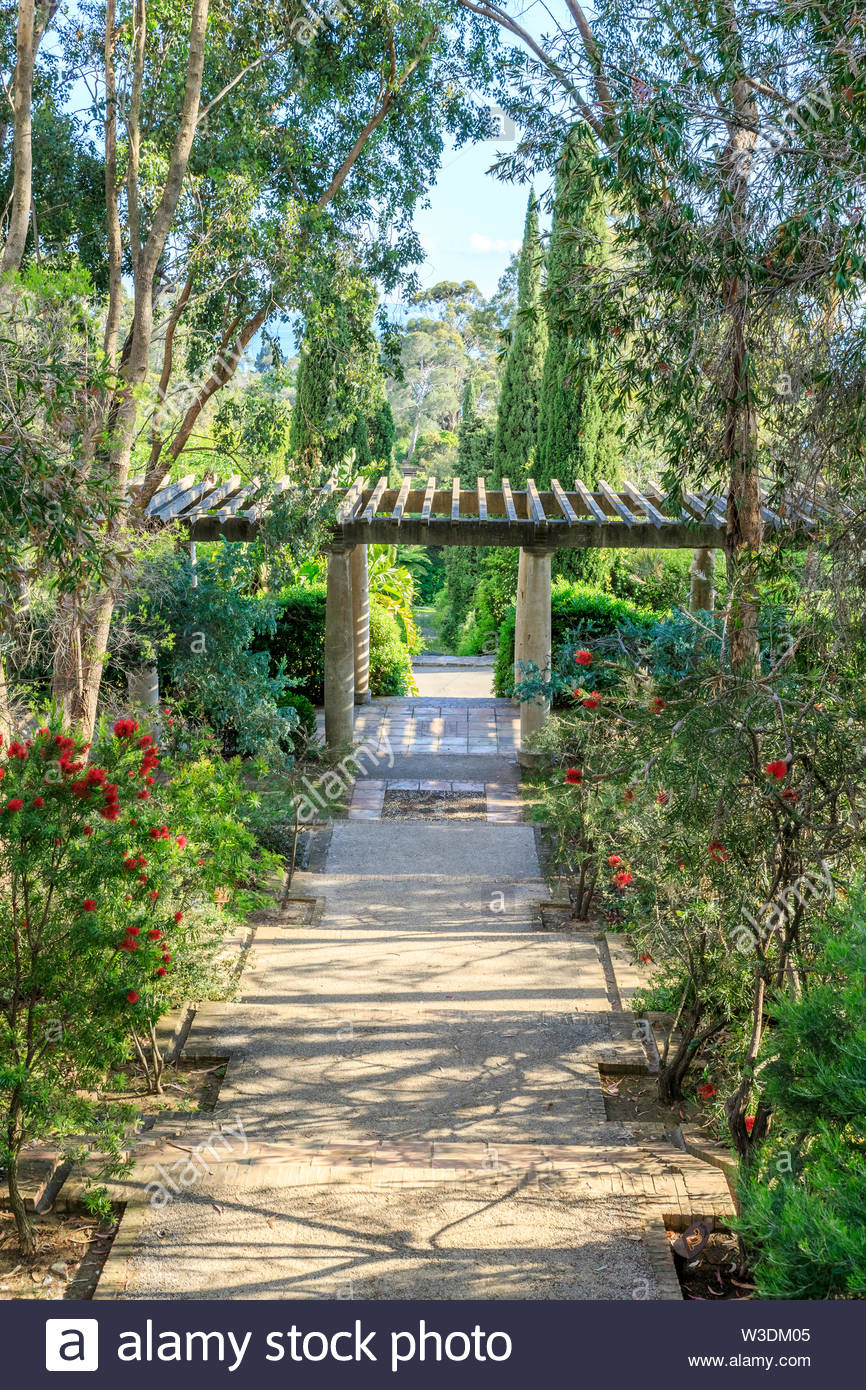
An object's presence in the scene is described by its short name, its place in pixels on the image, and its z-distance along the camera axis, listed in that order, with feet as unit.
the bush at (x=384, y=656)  55.06
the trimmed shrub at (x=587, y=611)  49.83
